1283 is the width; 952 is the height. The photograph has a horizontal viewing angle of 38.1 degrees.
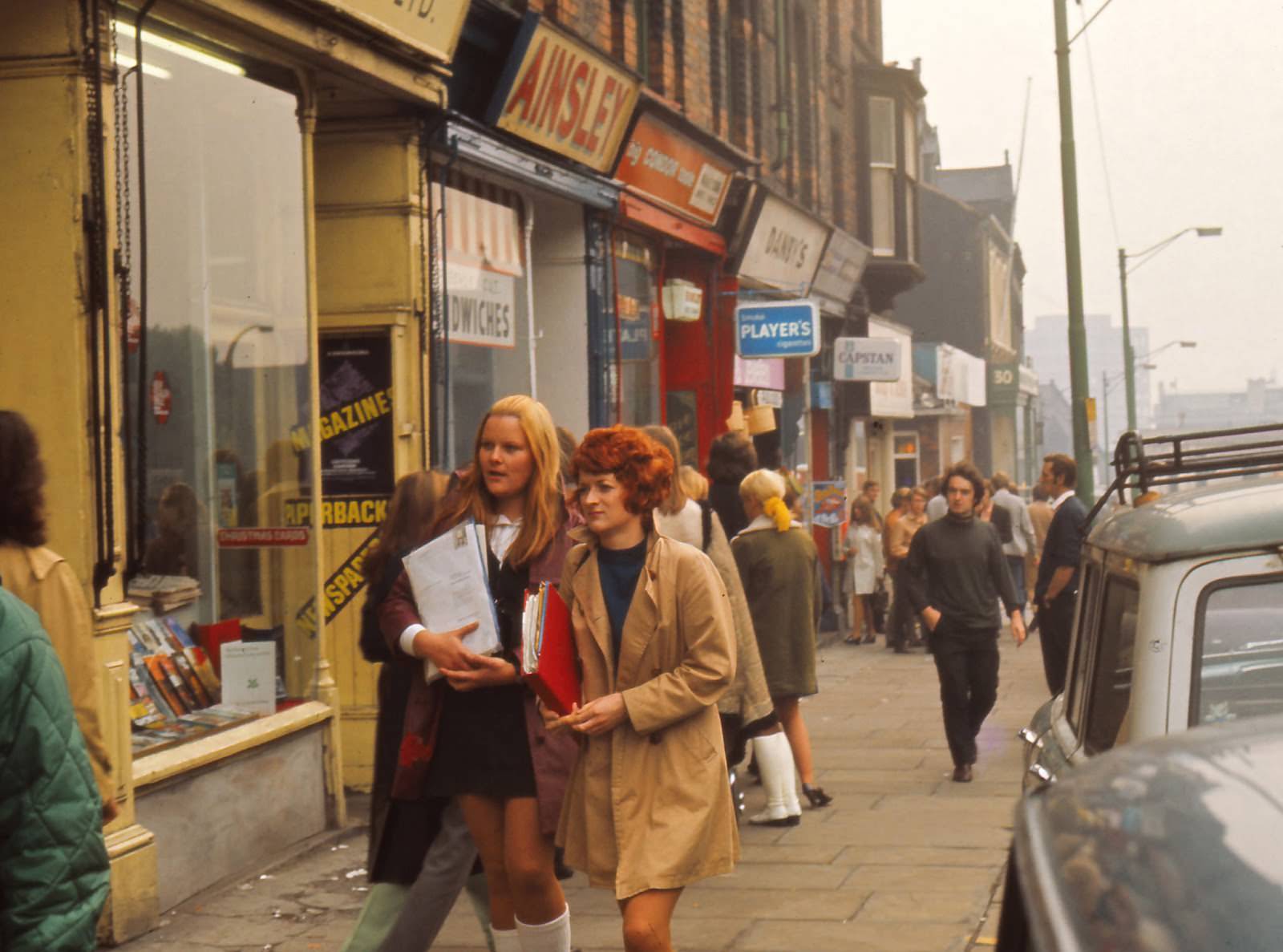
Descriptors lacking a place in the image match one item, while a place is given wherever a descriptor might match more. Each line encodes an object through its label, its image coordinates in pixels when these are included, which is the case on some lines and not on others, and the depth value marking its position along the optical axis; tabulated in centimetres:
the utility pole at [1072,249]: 2108
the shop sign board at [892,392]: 2747
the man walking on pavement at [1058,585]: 1101
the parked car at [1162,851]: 163
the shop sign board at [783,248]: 1883
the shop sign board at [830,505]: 2044
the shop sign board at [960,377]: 4053
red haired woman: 464
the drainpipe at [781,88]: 2083
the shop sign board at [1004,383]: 5672
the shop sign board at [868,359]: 2473
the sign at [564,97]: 1154
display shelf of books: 757
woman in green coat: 925
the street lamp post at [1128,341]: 4266
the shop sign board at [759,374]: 1867
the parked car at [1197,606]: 357
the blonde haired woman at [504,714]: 495
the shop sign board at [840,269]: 2328
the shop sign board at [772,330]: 1798
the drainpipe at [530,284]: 1287
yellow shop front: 678
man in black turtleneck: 1045
